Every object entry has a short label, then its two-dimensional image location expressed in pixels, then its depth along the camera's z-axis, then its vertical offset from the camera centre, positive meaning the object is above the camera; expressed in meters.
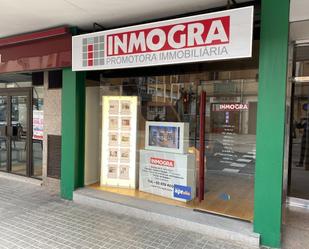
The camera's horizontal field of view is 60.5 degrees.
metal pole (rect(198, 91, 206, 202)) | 4.30 -0.60
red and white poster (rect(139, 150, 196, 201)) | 4.36 -1.04
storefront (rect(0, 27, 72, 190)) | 4.80 +0.24
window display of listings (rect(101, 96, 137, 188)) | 4.95 -0.54
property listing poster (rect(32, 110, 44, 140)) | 5.66 -0.28
